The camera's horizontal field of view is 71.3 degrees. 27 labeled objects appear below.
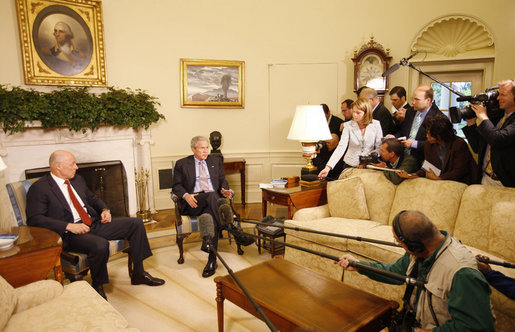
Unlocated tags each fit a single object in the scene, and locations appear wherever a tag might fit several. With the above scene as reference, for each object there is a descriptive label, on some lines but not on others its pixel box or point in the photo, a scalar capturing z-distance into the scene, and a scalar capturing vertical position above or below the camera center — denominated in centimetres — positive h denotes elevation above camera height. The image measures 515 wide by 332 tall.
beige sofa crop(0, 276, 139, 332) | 182 -102
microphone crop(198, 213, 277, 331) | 180 -57
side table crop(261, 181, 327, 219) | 375 -82
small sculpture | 552 -32
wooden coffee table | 184 -102
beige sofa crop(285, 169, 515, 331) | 249 -86
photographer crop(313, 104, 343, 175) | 492 -45
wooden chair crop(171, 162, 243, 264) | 366 -108
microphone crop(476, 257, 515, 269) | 177 -73
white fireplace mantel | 436 -34
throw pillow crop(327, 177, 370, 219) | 344 -79
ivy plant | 405 +16
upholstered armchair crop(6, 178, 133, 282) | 276 -104
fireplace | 488 -85
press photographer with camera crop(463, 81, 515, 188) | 265 -15
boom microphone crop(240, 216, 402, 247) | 194 -70
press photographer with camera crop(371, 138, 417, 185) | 337 -39
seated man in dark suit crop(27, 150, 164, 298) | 283 -82
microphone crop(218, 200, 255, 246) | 179 -49
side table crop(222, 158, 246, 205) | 548 -71
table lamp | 391 -9
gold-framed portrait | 457 +106
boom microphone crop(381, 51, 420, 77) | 330 +49
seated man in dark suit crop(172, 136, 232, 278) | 375 -67
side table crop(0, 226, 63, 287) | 218 -85
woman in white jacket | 377 -17
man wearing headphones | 149 -73
